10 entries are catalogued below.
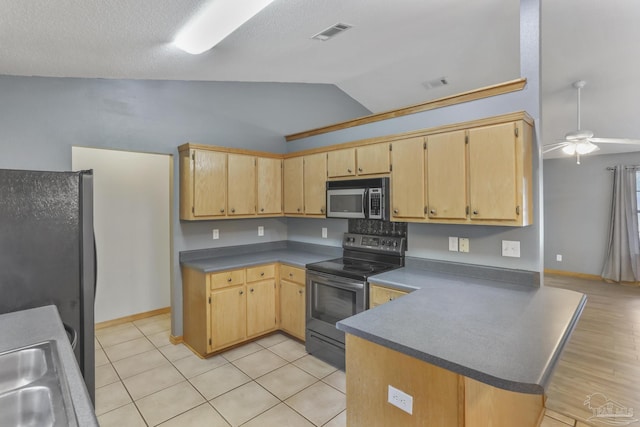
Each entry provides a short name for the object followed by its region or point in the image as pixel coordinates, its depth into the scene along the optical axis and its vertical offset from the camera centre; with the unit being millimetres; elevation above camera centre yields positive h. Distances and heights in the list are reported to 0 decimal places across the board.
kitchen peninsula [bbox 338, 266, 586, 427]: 1254 -582
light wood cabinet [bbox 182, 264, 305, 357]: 3176 -974
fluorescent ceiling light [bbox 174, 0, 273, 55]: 1835 +1157
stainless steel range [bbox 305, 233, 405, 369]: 2857 -711
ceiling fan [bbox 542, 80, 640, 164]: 3746 +789
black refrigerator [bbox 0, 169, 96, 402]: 1634 -185
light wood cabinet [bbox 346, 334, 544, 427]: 1320 -816
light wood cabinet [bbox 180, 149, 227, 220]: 3328 +296
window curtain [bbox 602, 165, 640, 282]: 6176 -388
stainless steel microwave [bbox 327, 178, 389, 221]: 2982 +116
